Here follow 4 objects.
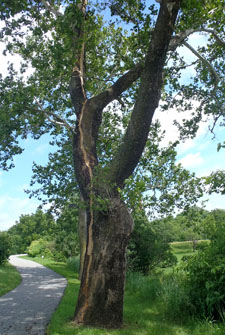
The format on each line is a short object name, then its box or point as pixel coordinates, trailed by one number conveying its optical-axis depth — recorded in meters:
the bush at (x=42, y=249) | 39.76
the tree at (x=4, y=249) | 24.30
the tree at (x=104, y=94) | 7.13
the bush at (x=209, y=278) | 7.08
